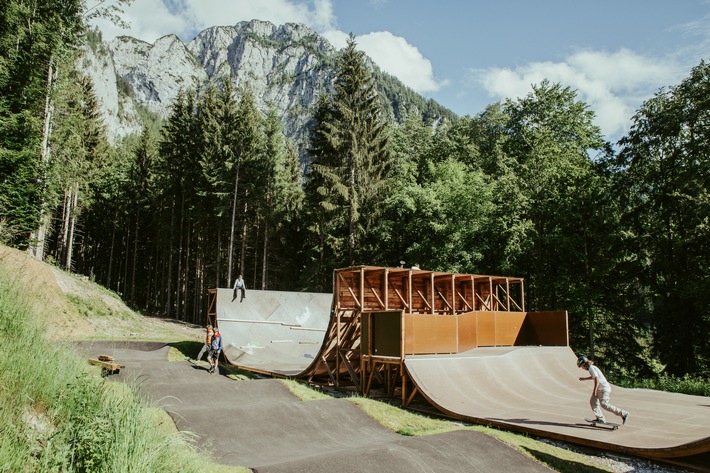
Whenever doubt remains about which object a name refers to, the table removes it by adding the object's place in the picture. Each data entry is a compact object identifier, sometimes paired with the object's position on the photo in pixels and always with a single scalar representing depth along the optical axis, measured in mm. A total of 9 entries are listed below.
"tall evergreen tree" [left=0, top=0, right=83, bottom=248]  18922
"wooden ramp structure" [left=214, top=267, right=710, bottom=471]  8219
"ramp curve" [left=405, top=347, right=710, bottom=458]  7410
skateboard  8047
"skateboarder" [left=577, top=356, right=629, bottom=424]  8180
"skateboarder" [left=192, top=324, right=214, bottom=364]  15102
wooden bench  11164
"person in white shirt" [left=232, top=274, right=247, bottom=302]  18281
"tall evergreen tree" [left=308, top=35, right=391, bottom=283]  27203
